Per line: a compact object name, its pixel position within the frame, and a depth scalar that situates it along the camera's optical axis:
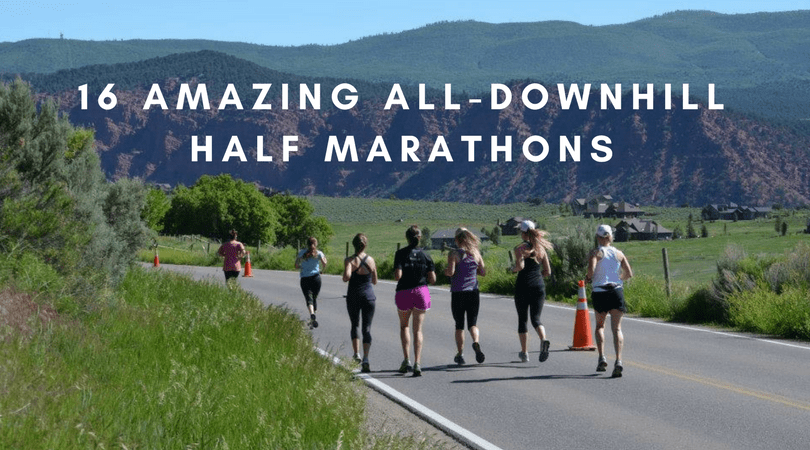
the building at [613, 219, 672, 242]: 164.00
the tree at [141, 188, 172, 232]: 104.14
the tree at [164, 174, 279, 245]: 131.12
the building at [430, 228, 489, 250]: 155.38
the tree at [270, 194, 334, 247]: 150.62
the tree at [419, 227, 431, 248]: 139.86
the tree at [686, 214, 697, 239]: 155.04
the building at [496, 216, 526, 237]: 181.88
